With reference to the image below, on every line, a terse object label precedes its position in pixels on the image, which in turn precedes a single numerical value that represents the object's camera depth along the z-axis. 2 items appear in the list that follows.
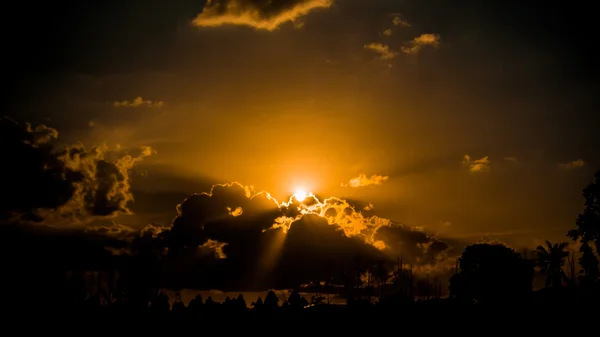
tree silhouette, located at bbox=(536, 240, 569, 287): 132.00
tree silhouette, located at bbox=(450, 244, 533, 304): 130.12
